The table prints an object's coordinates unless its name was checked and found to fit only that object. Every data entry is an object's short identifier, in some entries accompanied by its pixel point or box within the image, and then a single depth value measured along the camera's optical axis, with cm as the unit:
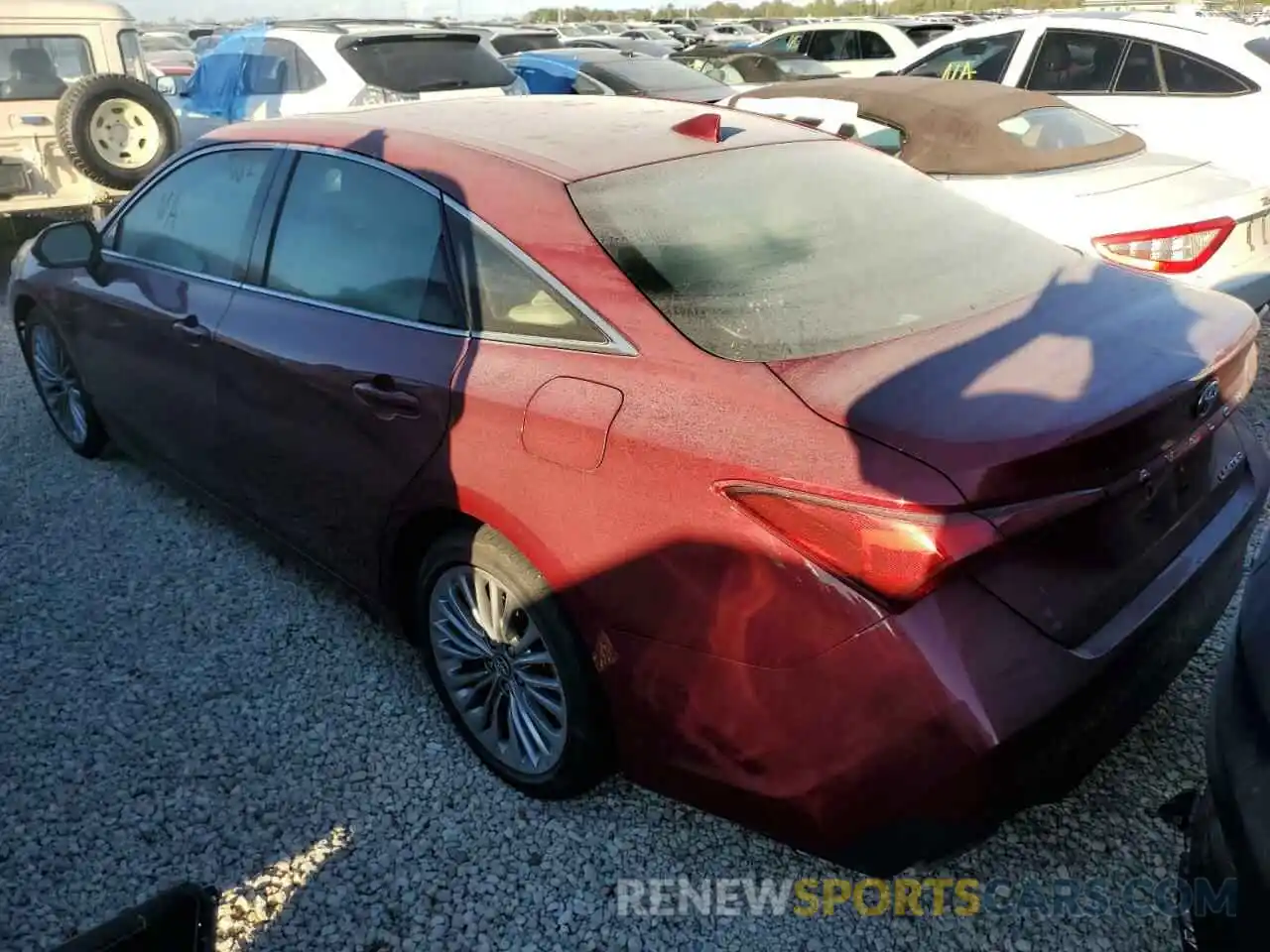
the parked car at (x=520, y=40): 1506
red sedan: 182
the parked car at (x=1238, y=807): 143
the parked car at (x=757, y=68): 1301
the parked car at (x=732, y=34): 2689
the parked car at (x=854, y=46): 1412
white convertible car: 446
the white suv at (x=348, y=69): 816
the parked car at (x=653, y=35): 2373
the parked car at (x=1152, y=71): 667
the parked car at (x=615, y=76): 1041
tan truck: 710
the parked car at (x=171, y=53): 1367
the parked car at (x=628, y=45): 1631
